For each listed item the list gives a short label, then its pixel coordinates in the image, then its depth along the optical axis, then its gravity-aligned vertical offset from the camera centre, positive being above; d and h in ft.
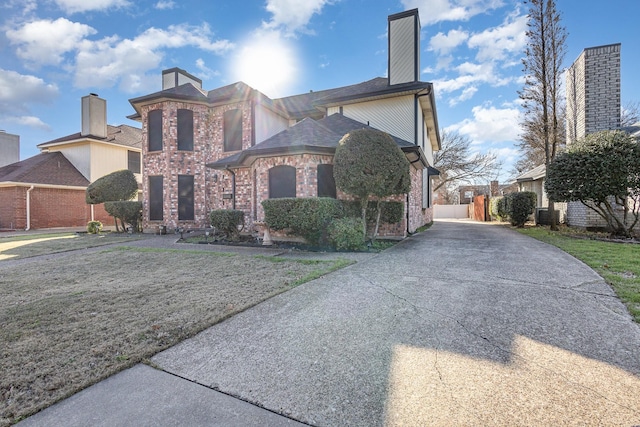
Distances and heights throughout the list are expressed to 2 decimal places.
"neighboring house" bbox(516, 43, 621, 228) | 43.11 +16.84
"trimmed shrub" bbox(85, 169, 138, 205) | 46.28 +3.17
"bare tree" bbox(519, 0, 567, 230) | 43.57 +21.95
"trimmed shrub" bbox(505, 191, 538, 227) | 49.34 +0.07
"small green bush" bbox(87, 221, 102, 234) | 45.50 -3.01
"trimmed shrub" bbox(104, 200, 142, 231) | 45.03 -0.25
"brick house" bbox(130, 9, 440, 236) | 39.78 +12.32
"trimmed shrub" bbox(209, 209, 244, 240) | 33.60 -1.40
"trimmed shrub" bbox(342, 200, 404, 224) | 32.36 -0.42
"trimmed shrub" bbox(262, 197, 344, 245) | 26.71 -0.70
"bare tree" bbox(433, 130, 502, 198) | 94.27 +15.12
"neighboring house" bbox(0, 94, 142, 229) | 54.19 +7.23
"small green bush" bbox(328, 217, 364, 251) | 26.18 -2.43
